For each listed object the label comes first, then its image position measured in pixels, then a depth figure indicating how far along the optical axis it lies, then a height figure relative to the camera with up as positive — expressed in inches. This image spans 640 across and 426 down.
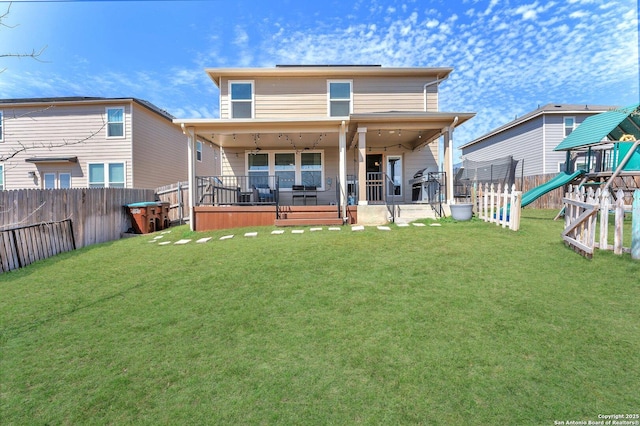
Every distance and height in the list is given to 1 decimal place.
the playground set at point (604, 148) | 369.4 +69.5
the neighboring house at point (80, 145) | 581.6 +121.3
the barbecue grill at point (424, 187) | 416.8 +21.3
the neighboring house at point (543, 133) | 714.2 +168.6
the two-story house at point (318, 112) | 487.2 +151.9
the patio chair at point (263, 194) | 440.1 +13.0
